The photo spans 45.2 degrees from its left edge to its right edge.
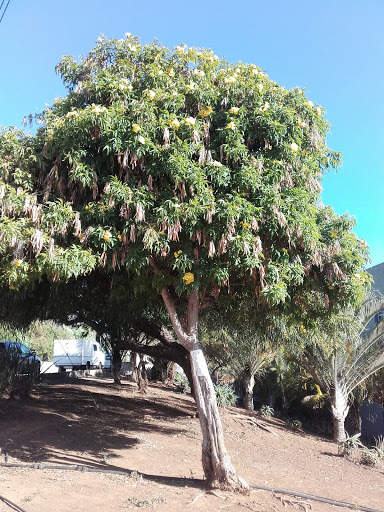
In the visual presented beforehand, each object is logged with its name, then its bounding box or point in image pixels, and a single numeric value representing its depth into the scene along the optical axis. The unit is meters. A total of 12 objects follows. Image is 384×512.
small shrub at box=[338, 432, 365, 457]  10.85
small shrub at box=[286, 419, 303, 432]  14.83
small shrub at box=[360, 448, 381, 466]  9.90
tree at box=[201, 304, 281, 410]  11.40
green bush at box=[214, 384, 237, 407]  14.96
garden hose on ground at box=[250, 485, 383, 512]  6.49
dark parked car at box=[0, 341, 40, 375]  12.81
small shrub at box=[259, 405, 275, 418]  15.53
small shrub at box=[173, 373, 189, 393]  19.47
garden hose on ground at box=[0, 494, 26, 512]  5.16
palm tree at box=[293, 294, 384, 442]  13.55
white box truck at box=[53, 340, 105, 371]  33.28
